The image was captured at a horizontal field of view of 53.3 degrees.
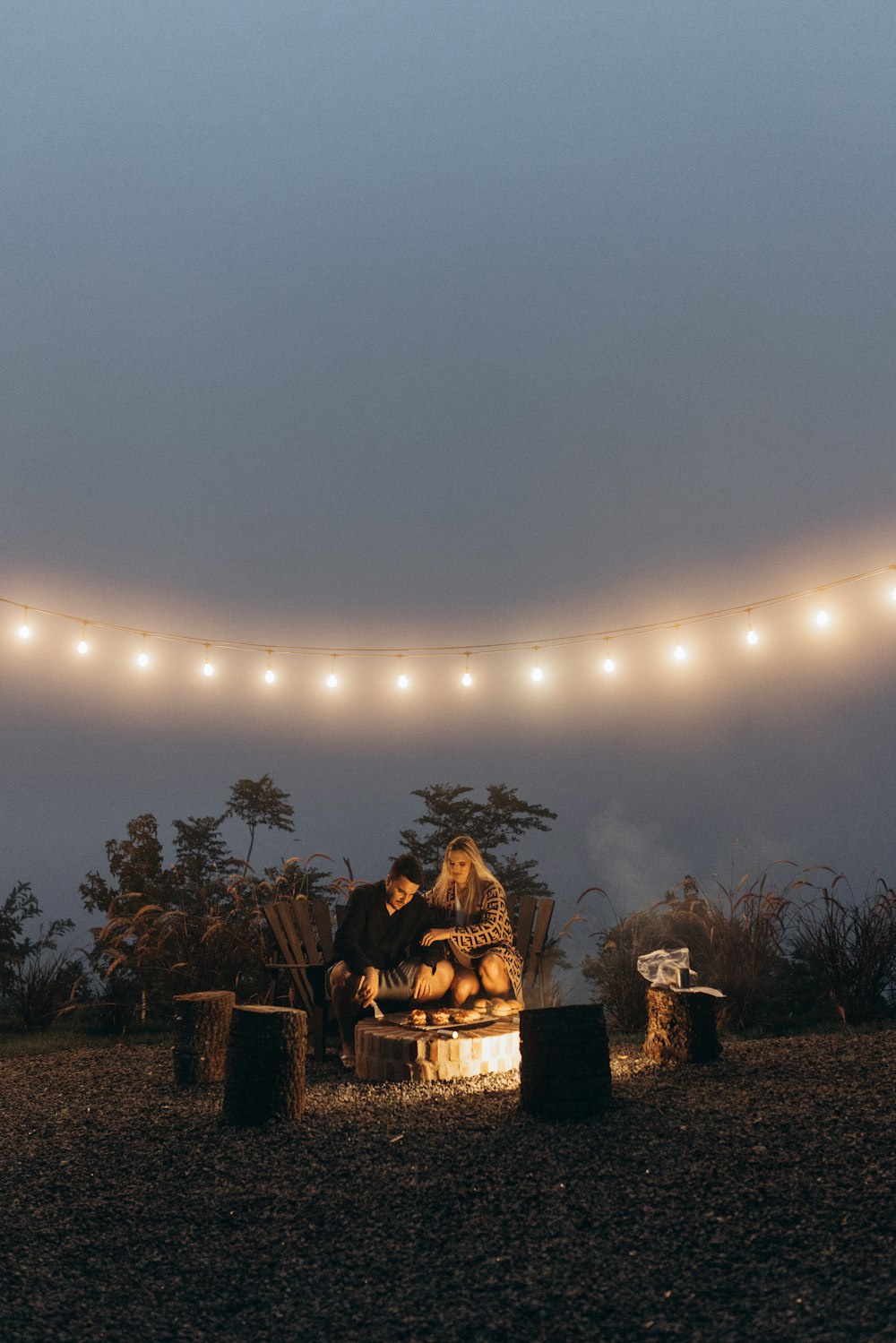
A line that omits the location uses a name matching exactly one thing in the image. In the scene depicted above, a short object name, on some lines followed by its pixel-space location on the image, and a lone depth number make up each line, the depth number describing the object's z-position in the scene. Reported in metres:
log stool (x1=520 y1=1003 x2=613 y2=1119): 3.16
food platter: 4.02
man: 4.32
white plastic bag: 4.27
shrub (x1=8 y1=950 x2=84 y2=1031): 6.20
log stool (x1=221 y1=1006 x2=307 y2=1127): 3.30
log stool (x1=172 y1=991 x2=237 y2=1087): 4.11
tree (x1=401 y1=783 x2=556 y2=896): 8.90
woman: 4.36
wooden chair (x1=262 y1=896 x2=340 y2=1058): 4.75
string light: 5.30
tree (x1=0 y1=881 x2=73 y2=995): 7.18
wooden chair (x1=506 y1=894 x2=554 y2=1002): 5.01
